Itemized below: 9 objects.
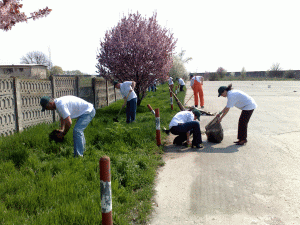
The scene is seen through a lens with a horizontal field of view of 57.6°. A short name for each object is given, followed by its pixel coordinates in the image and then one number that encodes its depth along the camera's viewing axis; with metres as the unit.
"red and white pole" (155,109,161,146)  7.06
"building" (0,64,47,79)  49.59
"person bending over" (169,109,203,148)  6.74
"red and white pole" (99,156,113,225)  2.67
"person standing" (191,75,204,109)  14.20
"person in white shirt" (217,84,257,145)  7.10
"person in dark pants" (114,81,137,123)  9.73
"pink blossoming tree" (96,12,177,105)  13.38
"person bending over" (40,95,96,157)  4.91
